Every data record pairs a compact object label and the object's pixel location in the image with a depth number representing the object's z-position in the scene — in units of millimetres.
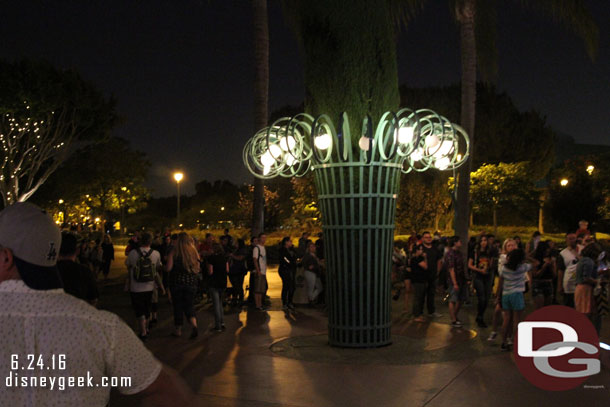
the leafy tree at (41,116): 29688
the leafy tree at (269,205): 45094
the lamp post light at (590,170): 39031
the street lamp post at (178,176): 32594
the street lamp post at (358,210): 10164
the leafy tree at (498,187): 33688
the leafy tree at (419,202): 39438
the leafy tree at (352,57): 10258
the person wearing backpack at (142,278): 11352
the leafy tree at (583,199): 37188
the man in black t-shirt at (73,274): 6742
